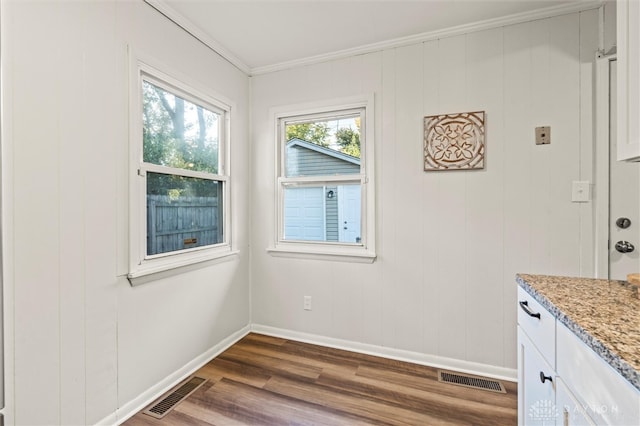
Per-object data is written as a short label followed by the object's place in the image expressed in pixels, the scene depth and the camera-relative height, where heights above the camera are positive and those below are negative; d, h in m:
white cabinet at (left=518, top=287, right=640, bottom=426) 0.70 -0.50
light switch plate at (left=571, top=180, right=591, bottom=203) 1.99 +0.12
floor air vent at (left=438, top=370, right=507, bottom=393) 2.05 -1.19
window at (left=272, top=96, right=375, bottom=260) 2.56 +0.26
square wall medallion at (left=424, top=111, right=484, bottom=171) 2.21 +0.51
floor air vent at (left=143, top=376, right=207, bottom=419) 1.81 -1.19
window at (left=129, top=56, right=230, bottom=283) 1.88 +0.25
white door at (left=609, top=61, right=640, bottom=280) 1.88 +0.00
